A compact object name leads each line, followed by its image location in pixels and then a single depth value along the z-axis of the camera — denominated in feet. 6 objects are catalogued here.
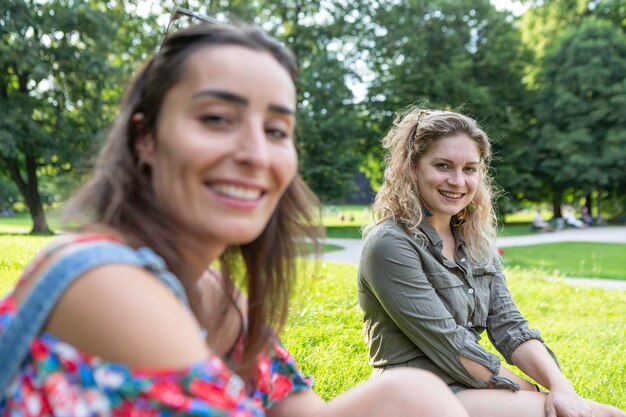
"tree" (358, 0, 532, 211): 84.28
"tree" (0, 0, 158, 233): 64.03
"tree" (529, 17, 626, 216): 85.66
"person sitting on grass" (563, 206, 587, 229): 85.35
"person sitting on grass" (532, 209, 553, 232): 75.41
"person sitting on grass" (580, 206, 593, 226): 91.40
